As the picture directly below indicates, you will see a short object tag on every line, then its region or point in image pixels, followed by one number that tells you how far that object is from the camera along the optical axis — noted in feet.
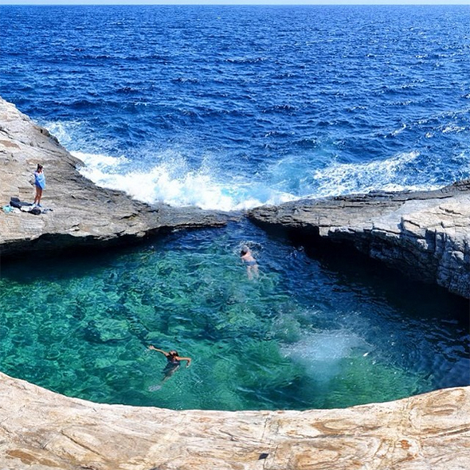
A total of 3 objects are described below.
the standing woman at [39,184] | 92.07
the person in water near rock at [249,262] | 89.91
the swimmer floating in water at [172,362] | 69.06
